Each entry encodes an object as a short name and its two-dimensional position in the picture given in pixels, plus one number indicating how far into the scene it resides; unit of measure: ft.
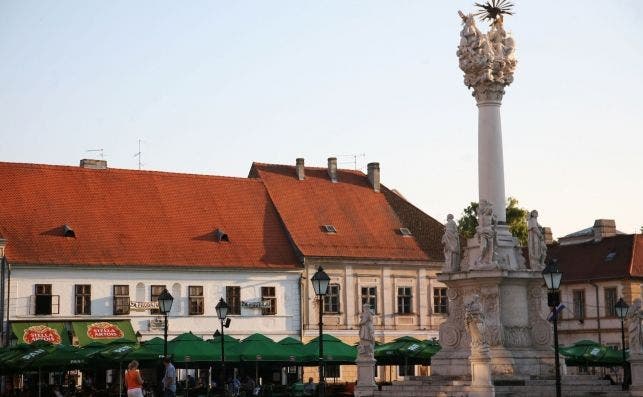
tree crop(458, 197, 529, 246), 273.75
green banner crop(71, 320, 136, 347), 189.47
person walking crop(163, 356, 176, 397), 110.63
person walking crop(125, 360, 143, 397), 94.22
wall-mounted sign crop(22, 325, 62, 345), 184.96
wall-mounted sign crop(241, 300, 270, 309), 206.80
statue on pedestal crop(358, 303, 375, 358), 130.52
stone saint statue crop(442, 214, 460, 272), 121.90
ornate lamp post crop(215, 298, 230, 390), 138.25
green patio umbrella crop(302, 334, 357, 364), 154.10
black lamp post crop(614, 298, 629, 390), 145.99
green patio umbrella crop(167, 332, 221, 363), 145.59
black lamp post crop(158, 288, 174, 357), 123.42
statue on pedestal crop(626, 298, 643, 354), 123.75
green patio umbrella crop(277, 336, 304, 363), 154.20
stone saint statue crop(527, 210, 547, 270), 121.10
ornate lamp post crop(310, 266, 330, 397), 107.13
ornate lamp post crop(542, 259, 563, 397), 101.24
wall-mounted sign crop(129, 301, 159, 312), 196.54
